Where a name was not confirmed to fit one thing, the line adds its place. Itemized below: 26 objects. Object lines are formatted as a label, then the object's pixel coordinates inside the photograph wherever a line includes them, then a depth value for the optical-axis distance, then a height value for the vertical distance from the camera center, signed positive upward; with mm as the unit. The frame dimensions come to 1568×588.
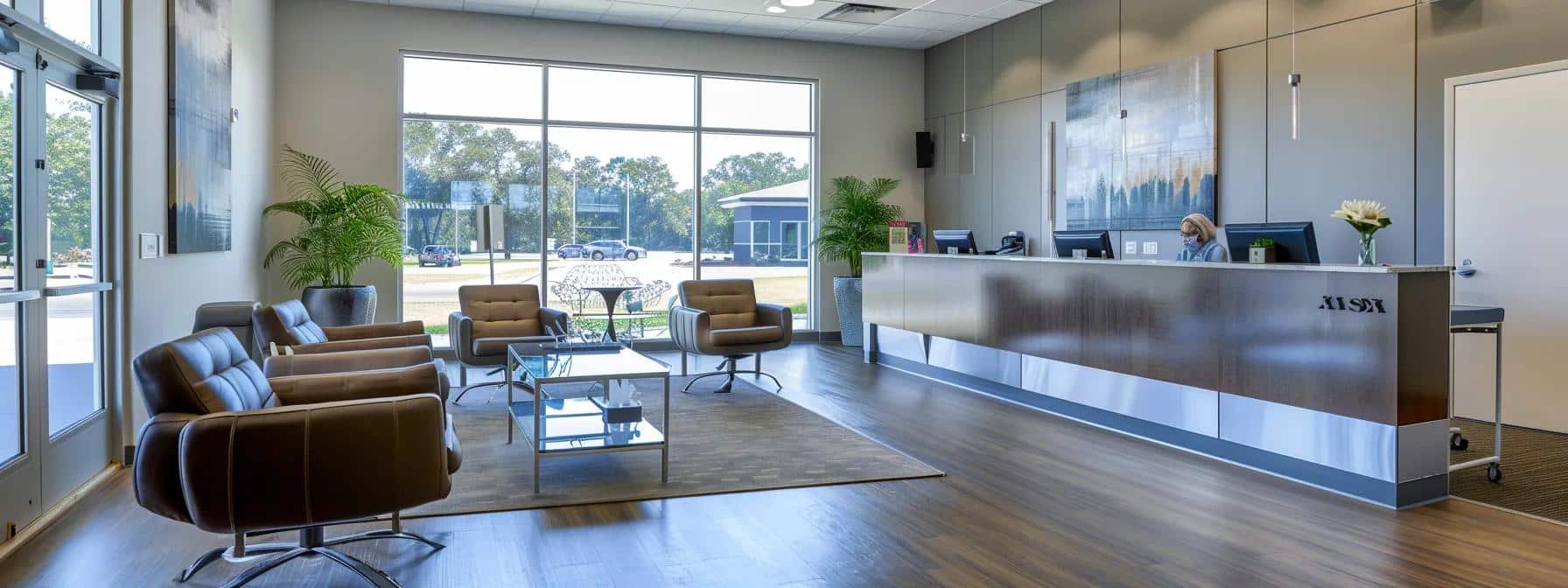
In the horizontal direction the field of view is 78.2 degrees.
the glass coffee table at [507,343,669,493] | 4250 -670
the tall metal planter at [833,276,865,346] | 9672 -293
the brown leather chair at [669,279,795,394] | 6750 -324
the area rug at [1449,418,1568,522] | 4008 -908
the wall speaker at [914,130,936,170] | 10375 +1401
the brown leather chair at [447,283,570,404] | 6383 -269
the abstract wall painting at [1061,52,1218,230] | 7172 +1048
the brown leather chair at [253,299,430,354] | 4484 -290
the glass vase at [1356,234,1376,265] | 4441 +128
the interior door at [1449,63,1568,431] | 5316 +311
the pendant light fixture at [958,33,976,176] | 9727 +1315
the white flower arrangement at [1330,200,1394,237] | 4566 +299
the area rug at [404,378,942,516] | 4168 -899
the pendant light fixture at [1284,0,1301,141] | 6172 +1167
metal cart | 4289 -218
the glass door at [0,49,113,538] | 3447 -43
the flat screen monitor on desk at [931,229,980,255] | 7441 +303
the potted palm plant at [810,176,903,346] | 9727 +435
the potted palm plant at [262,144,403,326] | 7441 +257
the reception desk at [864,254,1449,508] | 3994 -396
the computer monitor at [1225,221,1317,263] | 4645 +198
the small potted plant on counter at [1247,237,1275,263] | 4727 +138
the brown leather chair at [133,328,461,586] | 2633 -493
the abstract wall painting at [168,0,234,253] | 5051 +879
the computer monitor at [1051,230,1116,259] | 6034 +234
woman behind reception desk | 6152 +278
